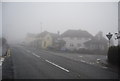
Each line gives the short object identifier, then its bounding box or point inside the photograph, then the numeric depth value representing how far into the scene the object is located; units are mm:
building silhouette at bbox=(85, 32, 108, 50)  65812
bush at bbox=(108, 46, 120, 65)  16278
